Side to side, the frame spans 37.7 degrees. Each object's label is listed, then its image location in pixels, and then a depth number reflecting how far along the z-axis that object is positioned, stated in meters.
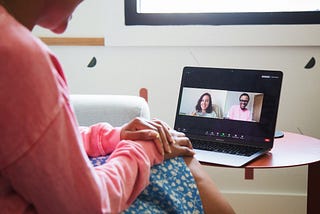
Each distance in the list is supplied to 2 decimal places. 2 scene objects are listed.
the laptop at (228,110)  1.29
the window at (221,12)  1.72
